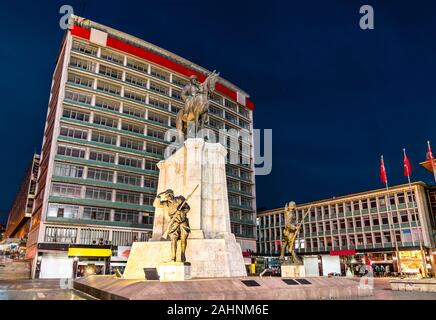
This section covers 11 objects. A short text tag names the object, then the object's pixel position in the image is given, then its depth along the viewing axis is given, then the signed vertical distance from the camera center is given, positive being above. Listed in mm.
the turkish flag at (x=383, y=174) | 36438 +8112
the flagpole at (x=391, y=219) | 51297 +4776
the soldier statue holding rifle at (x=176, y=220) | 11625 +1087
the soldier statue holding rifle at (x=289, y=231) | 16391 +930
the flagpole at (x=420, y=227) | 46397 +3229
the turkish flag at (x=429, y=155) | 30019 +8338
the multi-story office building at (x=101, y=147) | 42812 +14934
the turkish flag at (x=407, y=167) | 33484 +8154
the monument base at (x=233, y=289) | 8688 -1141
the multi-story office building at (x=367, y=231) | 51281 +3104
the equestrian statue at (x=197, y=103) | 18250 +7938
